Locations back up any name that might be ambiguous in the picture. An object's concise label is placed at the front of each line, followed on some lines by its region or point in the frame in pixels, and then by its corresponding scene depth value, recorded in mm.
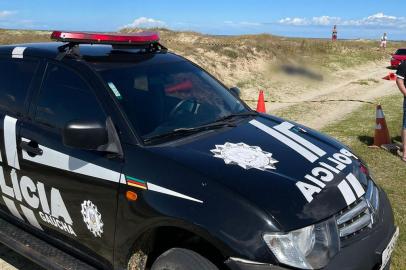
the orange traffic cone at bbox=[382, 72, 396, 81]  23377
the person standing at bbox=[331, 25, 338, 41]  45181
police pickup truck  2312
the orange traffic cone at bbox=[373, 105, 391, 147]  8062
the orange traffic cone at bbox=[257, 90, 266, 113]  10443
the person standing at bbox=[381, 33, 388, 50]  46181
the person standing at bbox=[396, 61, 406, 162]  6977
